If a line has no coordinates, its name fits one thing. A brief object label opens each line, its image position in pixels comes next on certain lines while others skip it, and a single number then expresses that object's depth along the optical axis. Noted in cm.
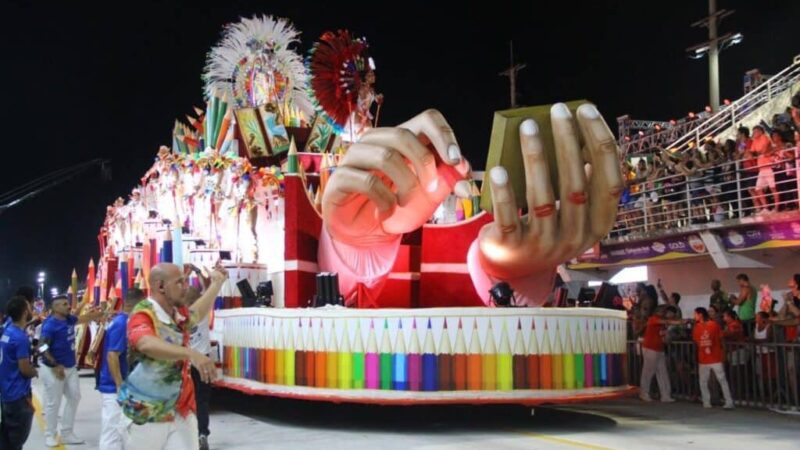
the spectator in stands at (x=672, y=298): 1605
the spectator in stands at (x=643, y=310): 1628
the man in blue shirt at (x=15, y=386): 785
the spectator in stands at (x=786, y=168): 1603
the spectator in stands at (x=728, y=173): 1765
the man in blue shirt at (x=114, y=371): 817
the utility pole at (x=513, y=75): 3189
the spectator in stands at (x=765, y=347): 1368
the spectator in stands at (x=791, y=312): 1329
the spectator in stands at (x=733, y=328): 1438
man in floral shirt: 527
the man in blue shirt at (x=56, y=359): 1007
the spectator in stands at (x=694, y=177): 1875
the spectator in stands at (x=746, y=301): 1557
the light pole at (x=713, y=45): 2567
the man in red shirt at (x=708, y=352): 1388
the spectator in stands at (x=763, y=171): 1664
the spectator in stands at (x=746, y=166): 1708
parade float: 1114
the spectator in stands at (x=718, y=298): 1577
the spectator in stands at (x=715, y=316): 1471
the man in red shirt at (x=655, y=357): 1508
